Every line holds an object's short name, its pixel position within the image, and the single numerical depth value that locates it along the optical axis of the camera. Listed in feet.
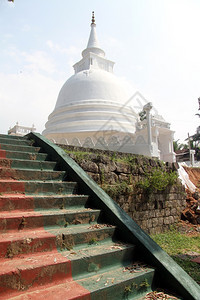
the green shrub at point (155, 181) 19.54
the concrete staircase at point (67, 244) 5.80
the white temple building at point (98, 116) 52.31
